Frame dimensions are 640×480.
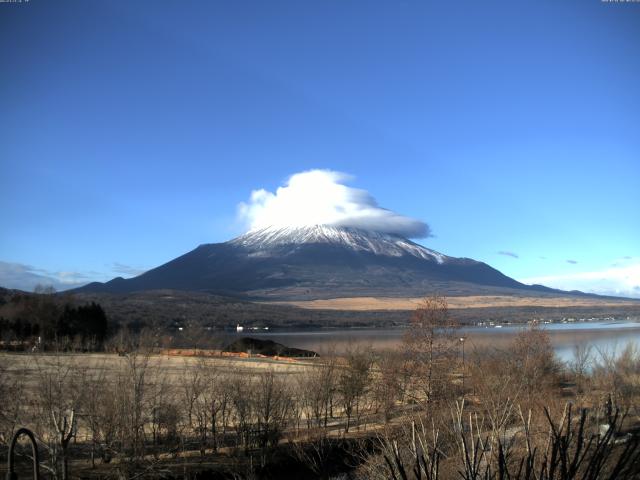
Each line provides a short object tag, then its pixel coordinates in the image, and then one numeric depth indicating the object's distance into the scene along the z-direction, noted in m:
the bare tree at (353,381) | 29.89
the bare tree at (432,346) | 28.45
